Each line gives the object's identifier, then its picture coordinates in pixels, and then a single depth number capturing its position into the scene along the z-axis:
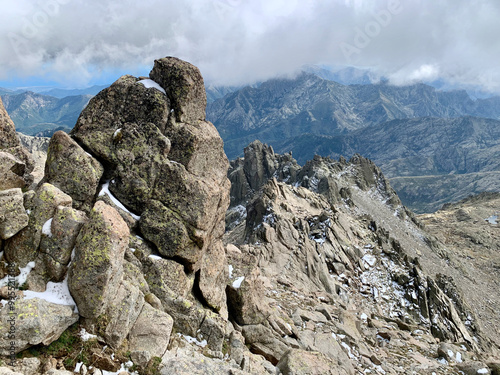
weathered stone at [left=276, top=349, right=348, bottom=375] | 17.06
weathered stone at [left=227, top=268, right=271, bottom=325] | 22.42
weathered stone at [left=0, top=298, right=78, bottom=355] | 10.89
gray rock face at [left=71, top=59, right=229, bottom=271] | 18.22
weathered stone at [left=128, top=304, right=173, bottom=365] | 13.80
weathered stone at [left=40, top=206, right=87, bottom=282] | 13.27
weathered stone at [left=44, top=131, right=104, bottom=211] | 16.39
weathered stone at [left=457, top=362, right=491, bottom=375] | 25.39
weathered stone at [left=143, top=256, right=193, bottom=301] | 17.02
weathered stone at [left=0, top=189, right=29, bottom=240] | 12.95
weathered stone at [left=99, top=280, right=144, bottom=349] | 13.05
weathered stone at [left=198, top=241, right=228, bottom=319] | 20.16
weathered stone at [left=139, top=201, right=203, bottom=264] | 17.91
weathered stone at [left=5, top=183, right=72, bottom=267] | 13.25
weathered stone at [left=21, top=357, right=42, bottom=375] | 10.63
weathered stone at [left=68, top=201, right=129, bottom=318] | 12.77
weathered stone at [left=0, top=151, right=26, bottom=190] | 14.57
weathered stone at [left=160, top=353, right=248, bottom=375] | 13.22
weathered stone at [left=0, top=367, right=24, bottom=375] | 9.31
